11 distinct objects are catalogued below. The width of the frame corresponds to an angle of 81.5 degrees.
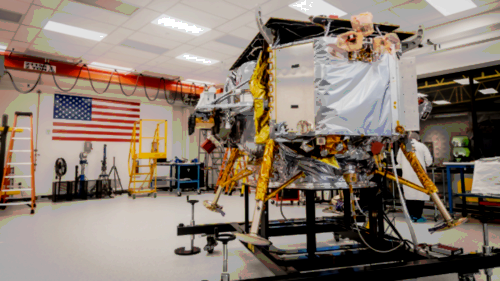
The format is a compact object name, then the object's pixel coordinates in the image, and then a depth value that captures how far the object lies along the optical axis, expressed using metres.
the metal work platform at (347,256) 1.38
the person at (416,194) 4.16
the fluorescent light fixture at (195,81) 8.00
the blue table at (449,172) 4.17
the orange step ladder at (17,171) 4.88
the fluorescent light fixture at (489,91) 5.73
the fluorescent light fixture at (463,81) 6.03
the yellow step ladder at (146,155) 6.86
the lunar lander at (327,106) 1.56
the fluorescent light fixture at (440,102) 6.52
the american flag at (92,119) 7.37
